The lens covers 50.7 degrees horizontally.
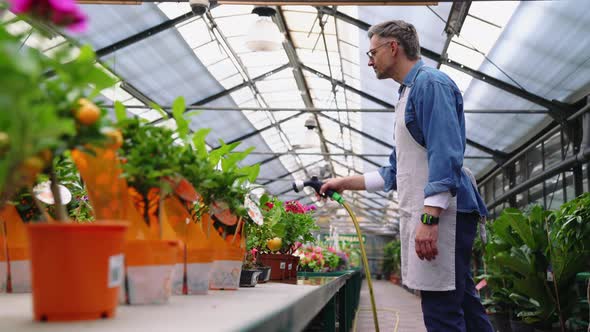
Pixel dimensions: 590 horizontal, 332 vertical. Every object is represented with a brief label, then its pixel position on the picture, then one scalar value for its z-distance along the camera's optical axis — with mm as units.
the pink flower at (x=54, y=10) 719
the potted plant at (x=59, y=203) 732
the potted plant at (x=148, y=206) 1069
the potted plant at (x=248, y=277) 1843
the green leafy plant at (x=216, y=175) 1288
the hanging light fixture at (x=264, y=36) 5652
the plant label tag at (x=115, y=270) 883
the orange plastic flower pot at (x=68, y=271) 822
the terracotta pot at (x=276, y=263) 2662
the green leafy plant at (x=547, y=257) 4484
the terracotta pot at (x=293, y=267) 2906
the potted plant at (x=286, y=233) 2617
